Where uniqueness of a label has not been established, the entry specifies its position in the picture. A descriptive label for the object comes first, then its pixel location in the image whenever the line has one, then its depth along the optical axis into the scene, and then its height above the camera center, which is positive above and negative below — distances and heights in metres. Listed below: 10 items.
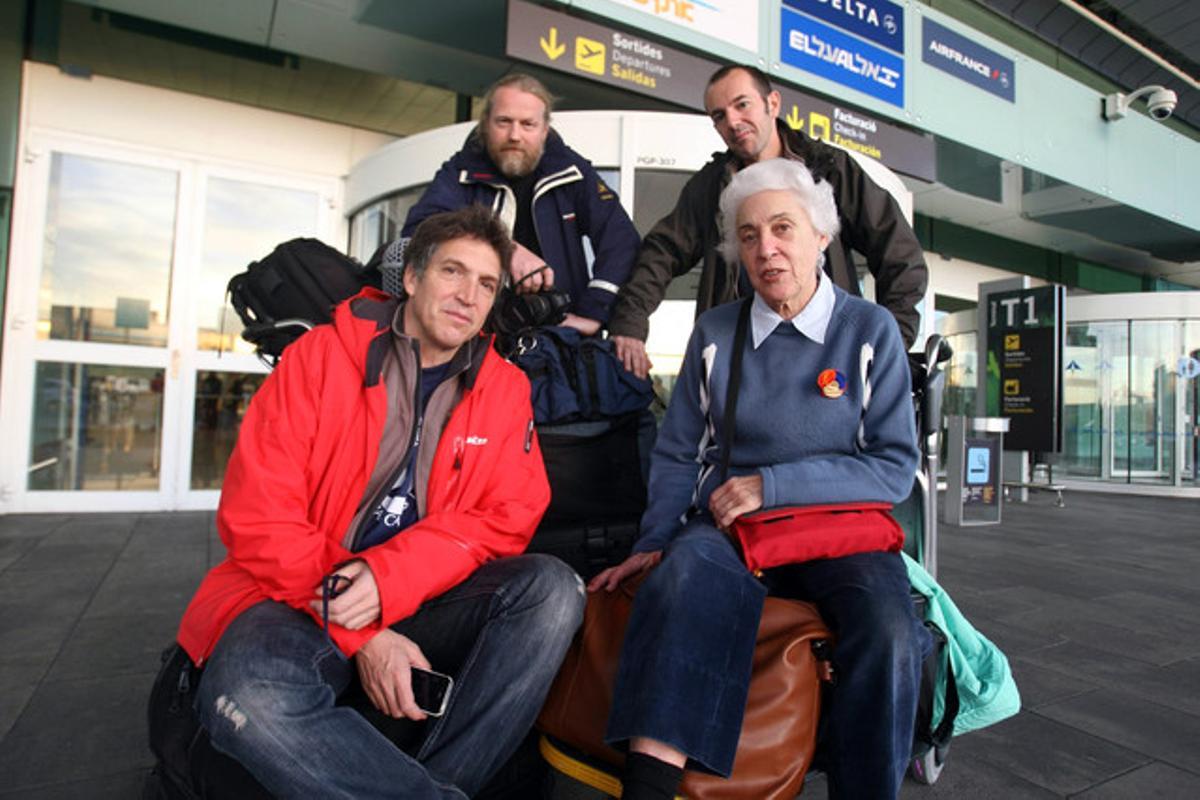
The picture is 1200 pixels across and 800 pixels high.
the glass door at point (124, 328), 5.91 +0.66
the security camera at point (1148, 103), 8.44 +4.15
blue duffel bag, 2.21 +0.14
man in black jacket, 2.27 +0.67
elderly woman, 1.31 -0.16
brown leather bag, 1.29 -0.56
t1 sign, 9.30 +1.02
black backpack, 2.11 +0.36
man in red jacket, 1.35 -0.32
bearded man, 2.41 +0.80
